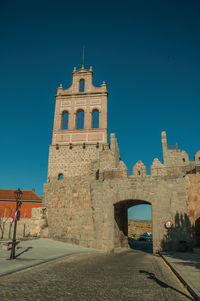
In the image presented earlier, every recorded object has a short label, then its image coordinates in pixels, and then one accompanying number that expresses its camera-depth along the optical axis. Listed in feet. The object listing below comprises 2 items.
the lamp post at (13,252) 29.27
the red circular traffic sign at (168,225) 40.65
